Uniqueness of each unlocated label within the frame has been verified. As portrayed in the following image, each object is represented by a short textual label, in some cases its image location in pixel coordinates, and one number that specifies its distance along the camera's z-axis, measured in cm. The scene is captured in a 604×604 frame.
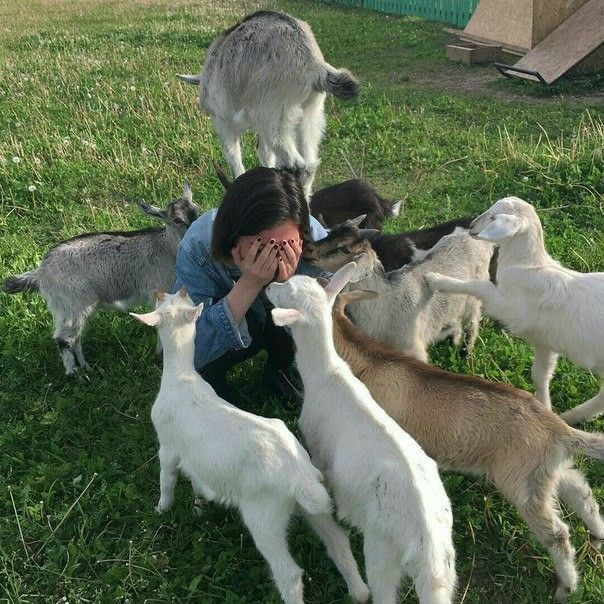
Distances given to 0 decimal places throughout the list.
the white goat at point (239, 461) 236
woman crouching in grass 295
